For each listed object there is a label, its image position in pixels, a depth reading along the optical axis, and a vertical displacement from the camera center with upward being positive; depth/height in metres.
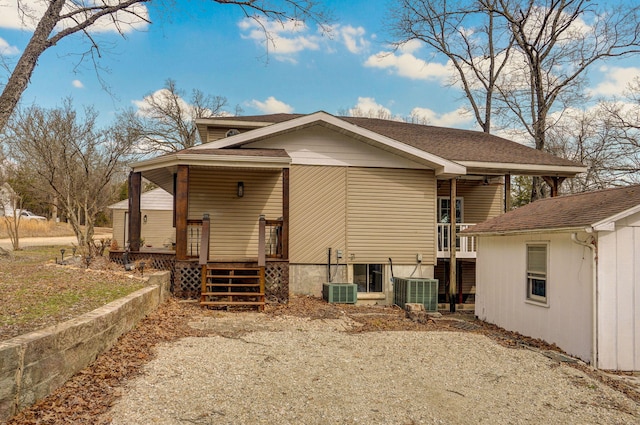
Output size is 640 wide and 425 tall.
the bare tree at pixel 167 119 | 28.94 +7.76
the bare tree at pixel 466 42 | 22.06 +10.06
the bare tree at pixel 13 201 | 19.11 +1.35
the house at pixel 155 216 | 22.33 +0.66
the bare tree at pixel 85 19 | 7.12 +4.06
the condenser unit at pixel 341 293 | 10.41 -1.51
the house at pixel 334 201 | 10.77 +0.77
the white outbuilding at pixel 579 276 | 6.69 -0.74
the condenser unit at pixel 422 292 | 10.48 -1.48
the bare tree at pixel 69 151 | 16.52 +3.15
